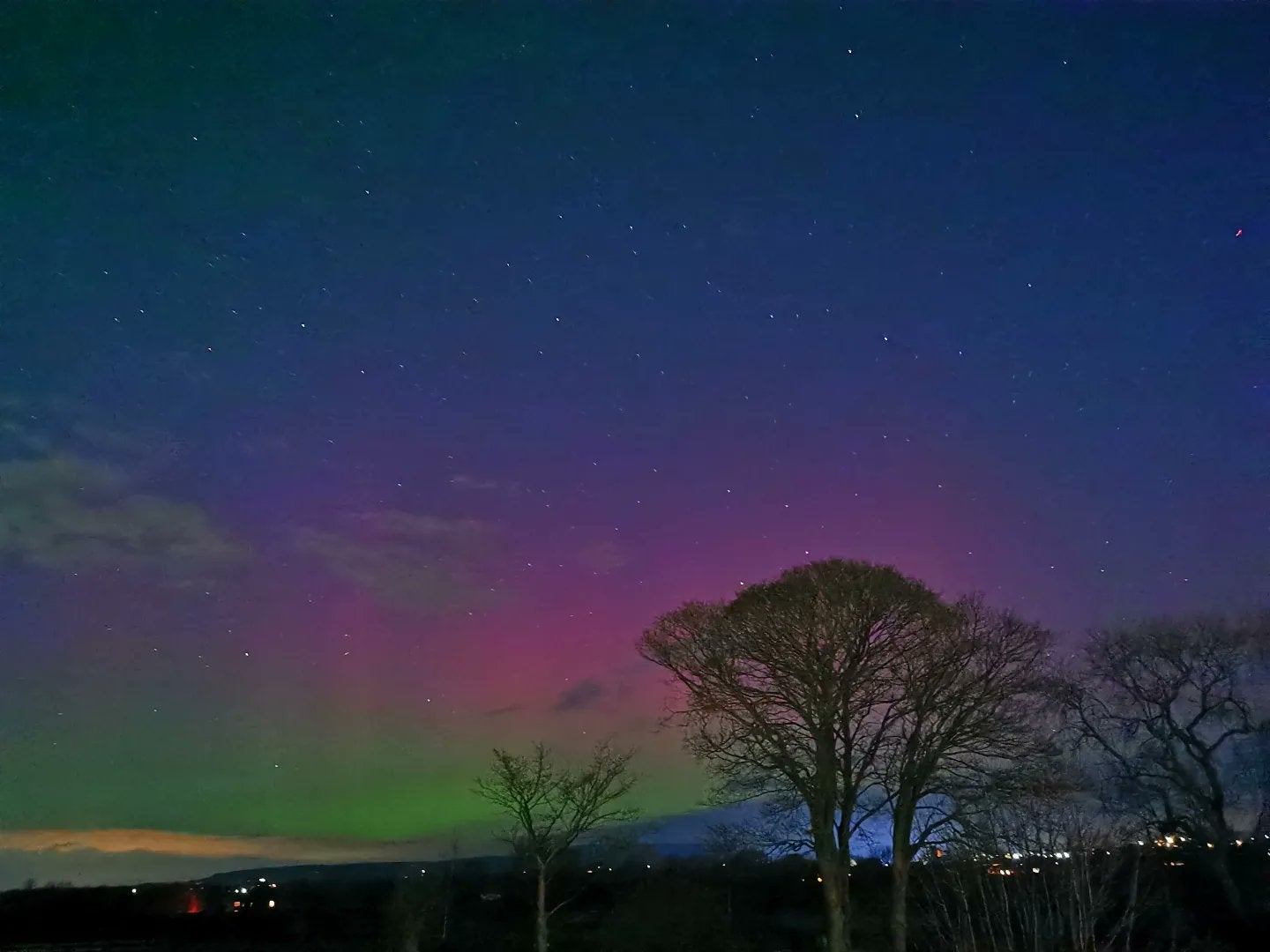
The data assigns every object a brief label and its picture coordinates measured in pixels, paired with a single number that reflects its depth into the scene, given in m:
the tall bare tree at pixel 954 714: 27.83
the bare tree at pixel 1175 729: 31.27
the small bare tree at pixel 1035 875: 18.94
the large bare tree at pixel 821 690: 28.03
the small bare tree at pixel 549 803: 30.97
